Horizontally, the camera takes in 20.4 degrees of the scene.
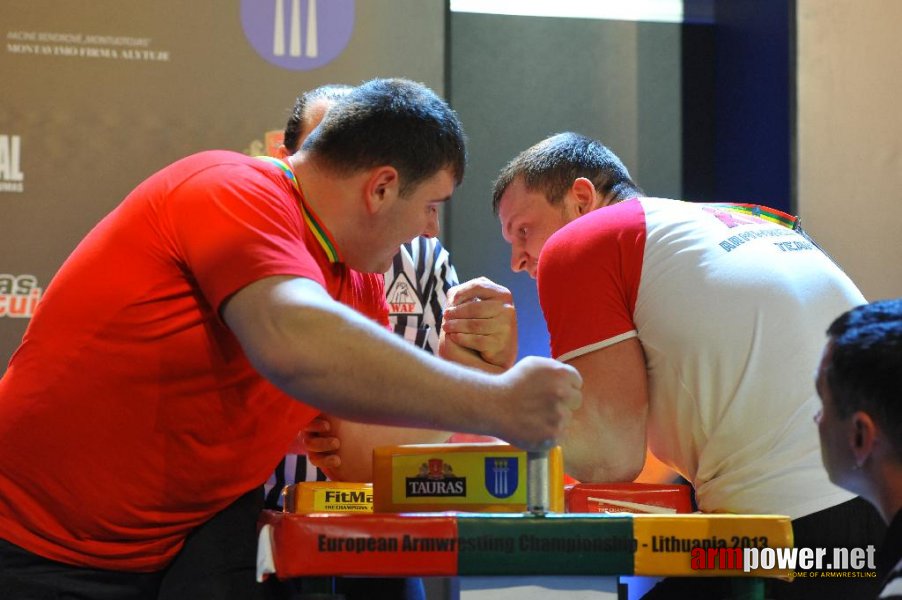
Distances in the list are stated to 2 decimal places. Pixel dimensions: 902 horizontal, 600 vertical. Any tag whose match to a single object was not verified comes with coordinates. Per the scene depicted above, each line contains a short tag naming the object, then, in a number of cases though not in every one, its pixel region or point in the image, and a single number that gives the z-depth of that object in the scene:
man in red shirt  3.25
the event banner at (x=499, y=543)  3.23
